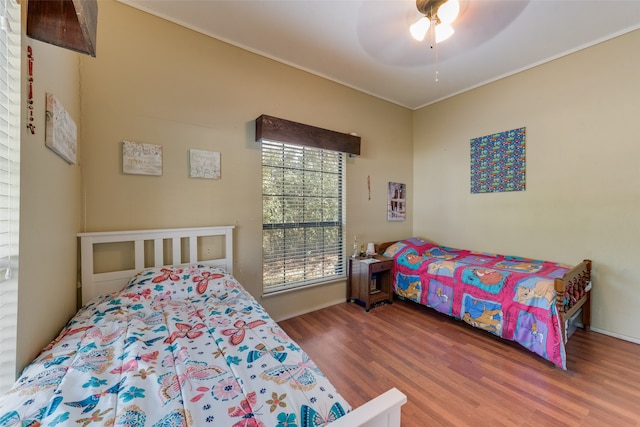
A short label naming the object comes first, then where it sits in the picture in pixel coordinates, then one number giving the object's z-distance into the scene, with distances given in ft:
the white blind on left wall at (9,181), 3.13
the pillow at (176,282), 5.74
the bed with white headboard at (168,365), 2.51
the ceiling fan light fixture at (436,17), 5.48
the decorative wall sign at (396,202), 12.09
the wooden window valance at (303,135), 7.97
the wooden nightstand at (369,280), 9.71
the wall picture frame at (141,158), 6.38
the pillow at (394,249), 10.81
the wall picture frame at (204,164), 7.23
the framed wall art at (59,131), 4.19
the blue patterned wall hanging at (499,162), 9.50
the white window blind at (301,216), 8.71
